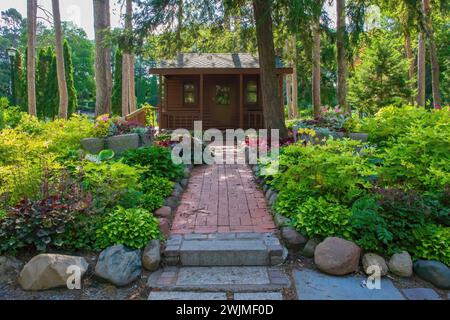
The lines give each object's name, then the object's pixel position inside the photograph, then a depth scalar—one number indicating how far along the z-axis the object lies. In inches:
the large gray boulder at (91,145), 273.6
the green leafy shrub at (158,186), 201.8
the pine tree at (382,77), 719.7
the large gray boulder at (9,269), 133.2
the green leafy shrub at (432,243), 139.2
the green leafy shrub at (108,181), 167.0
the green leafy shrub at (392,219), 144.6
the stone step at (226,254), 147.0
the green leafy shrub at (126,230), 146.4
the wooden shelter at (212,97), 572.7
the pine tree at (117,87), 925.2
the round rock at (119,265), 133.6
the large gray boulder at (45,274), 129.0
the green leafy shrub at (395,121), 256.4
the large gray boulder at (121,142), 278.4
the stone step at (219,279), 129.6
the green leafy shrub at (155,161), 231.5
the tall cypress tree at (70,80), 895.7
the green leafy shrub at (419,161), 170.4
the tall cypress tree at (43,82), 971.9
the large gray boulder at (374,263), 138.6
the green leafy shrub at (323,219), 150.3
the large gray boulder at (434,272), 132.0
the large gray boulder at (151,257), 143.2
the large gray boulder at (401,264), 137.9
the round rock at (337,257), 138.6
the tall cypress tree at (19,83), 887.7
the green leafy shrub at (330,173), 165.2
